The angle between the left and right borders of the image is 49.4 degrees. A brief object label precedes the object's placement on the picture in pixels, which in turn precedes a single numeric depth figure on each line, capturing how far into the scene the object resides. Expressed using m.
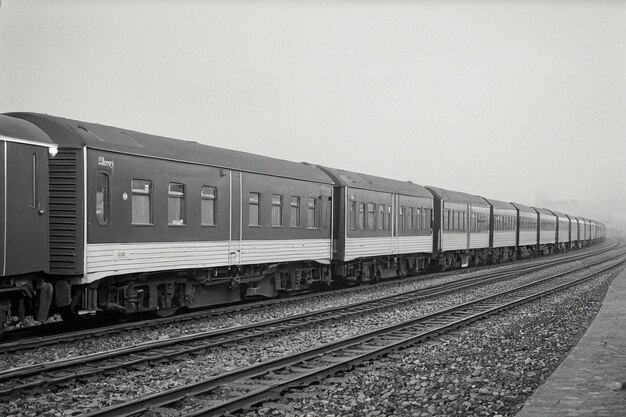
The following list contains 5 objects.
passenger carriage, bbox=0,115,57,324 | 9.95
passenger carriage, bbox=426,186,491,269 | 30.36
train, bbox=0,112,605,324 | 10.61
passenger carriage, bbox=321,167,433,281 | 21.59
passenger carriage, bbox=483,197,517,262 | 38.69
